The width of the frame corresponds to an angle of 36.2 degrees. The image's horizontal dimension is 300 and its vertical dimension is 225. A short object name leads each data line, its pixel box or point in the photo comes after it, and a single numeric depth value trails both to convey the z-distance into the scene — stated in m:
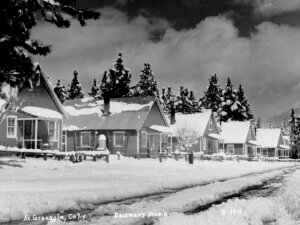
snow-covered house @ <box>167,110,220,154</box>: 59.53
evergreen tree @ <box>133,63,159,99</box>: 76.06
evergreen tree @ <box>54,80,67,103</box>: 85.14
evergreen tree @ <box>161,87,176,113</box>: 91.43
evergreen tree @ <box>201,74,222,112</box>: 95.25
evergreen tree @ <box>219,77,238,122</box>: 91.12
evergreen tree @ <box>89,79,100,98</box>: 88.45
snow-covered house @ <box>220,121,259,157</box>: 73.97
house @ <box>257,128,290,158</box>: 87.46
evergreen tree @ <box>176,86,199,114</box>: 90.56
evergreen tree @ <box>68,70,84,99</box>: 88.00
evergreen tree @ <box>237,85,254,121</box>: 92.48
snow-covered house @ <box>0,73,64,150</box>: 30.77
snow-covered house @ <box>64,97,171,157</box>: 45.16
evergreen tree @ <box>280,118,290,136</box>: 144.68
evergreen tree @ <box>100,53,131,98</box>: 75.19
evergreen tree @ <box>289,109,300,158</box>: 100.06
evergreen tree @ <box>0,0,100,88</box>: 16.28
